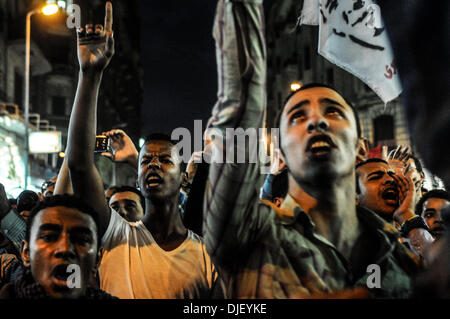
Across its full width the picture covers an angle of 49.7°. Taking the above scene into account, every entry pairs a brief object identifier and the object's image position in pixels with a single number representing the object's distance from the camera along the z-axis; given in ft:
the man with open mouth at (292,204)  6.23
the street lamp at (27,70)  45.22
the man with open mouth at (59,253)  7.42
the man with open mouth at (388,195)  11.96
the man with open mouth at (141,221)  9.02
